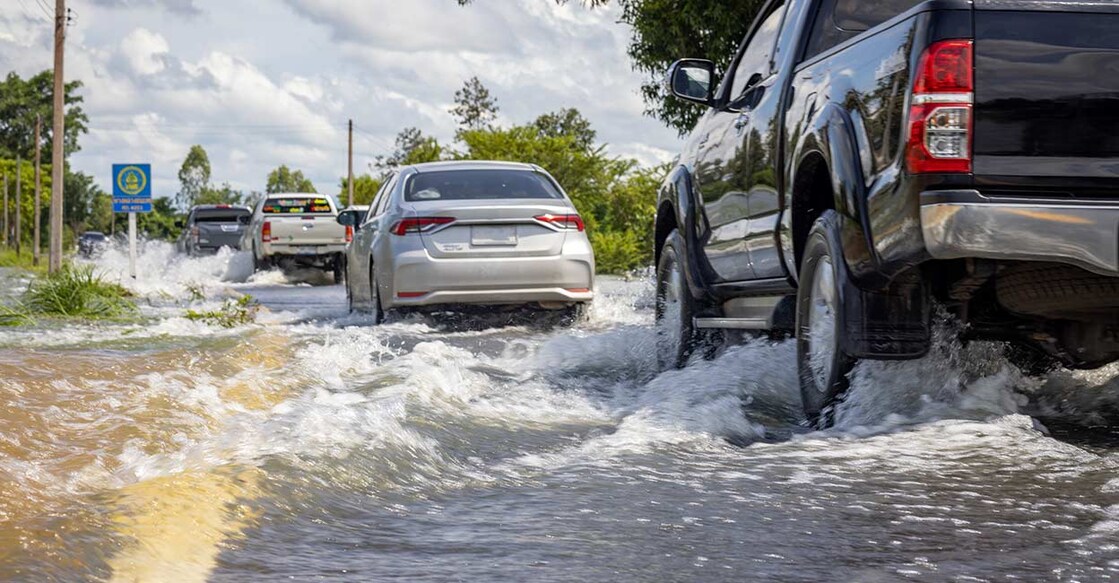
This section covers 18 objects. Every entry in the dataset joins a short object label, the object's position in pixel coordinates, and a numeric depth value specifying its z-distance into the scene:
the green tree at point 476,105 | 66.38
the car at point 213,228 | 35.47
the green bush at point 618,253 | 32.22
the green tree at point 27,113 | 96.38
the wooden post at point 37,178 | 56.97
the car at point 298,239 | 27.27
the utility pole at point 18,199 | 73.86
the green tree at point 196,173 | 153.12
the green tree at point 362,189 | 58.09
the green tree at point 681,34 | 18.52
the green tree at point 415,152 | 43.41
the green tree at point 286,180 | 137.38
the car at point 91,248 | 48.00
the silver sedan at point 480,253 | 12.71
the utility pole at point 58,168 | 28.22
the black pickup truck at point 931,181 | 5.02
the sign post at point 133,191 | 23.05
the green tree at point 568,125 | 63.31
